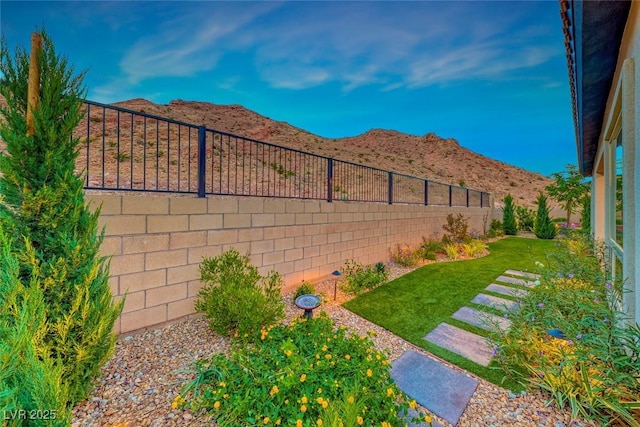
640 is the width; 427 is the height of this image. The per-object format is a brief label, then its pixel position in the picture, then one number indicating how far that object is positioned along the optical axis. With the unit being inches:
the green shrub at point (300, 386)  58.7
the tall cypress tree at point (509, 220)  524.7
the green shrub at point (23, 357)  37.7
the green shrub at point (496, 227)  484.9
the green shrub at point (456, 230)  340.5
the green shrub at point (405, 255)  251.8
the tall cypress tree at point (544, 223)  469.3
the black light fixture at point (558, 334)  84.9
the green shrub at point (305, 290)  151.5
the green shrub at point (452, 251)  293.4
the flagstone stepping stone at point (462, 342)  103.3
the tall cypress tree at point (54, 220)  60.2
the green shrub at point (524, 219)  565.9
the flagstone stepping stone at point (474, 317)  130.1
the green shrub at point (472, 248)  303.3
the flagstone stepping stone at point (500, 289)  177.7
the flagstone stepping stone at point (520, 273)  222.9
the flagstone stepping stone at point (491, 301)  152.5
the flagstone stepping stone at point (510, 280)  199.9
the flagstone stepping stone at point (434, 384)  75.7
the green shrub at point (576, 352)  64.0
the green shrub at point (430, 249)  278.7
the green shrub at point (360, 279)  174.2
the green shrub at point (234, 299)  100.9
